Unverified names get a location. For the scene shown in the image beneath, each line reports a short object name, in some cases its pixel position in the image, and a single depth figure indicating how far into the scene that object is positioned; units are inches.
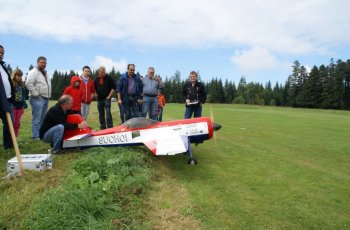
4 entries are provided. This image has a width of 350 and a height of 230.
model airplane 339.3
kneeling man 331.0
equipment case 244.2
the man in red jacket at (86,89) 458.0
